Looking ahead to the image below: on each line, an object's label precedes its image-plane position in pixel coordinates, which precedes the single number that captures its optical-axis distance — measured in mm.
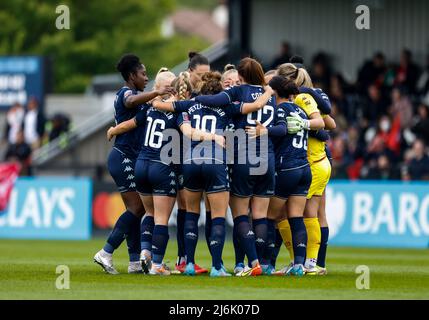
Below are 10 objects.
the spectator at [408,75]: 28578
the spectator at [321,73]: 29703
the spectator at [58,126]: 32062
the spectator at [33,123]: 31047
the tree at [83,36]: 54969
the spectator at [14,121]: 31125
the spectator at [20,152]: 29484
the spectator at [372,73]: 29141
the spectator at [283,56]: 29734
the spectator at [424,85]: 28234
